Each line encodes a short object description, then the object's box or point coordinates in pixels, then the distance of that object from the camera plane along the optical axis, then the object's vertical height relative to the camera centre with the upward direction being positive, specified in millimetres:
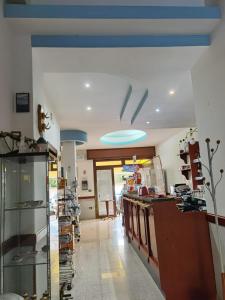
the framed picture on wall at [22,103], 2549 +882
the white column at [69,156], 7680 +977
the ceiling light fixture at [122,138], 10784 +2058
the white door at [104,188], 11703 -77
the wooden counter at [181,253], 3016 -856
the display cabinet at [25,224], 2088 -299
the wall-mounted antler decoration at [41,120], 2819 +784
